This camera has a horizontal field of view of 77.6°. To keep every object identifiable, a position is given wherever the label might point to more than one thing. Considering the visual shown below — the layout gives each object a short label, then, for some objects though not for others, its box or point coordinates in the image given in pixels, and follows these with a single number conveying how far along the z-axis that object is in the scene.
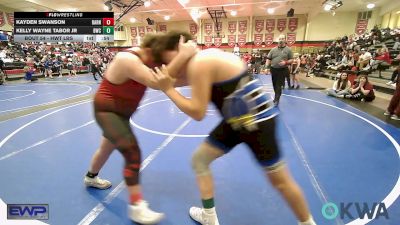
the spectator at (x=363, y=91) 6.83
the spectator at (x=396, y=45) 12.79
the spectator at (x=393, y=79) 8.85
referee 6.02
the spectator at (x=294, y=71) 9.37
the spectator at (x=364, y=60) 11.71
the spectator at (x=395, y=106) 4.88
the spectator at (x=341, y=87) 7.38
